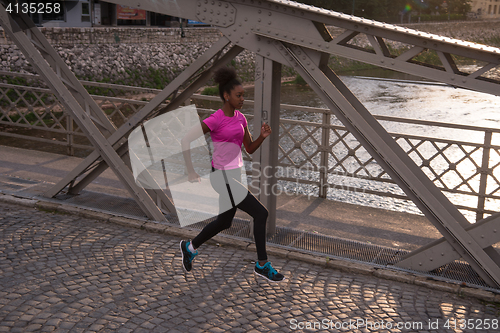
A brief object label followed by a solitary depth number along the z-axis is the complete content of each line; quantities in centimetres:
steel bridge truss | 461
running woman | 476
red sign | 4107
